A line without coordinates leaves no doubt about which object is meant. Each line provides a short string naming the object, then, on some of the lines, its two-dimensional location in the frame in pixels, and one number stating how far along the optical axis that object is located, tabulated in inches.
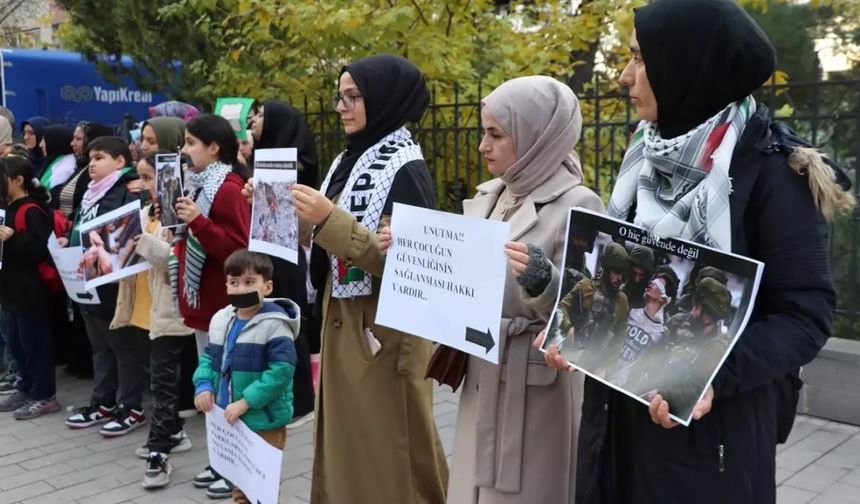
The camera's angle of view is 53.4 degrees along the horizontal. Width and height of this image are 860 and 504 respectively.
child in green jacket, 144.9
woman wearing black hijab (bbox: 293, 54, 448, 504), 126.8
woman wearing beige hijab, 103.6
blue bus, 436.5
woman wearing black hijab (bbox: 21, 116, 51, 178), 312.0
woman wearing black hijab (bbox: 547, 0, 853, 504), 73.6
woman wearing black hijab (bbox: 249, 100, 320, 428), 197.8
